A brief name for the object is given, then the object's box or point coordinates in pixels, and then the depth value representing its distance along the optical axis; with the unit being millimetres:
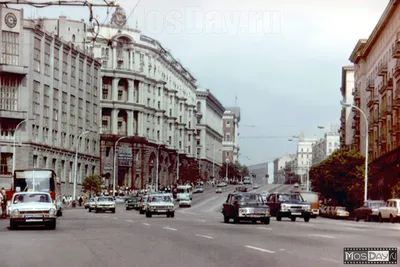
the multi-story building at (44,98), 88875
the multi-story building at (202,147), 195750
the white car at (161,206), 51531
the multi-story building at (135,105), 135000
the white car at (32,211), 31312
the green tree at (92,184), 102062
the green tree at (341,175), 83875
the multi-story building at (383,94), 77875
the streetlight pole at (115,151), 124925
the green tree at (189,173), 163250
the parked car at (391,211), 50156
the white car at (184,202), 98750
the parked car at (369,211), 54875
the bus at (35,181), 51938
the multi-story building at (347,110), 138375
